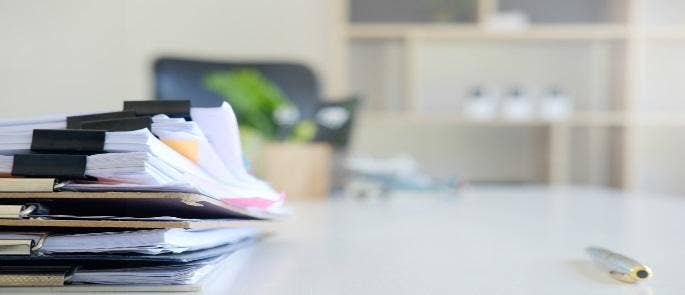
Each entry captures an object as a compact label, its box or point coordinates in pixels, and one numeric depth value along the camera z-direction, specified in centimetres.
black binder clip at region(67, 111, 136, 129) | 122
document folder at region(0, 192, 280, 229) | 109
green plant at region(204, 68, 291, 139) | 221
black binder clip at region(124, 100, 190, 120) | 125
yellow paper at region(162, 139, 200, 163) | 124
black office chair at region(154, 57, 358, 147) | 311
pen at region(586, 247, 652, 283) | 116
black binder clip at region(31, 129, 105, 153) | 112
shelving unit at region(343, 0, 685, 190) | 381
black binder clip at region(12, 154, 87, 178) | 110
